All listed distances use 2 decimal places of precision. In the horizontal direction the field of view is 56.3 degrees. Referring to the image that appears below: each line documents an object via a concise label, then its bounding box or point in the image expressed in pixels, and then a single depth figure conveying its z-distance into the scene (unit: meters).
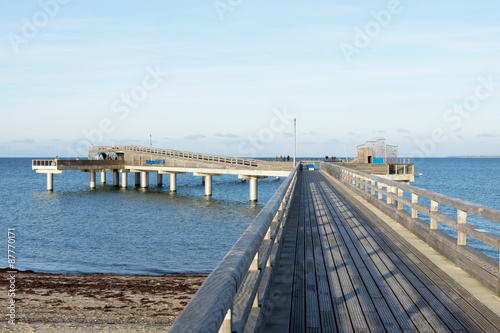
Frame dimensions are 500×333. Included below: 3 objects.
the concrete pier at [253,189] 52.38
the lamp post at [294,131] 44.96
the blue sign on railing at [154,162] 72.19
